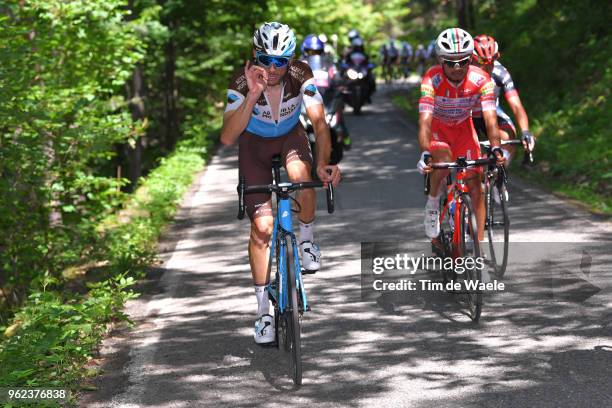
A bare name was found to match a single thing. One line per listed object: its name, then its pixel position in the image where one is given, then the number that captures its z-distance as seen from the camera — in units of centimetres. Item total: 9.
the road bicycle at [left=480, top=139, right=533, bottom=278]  898
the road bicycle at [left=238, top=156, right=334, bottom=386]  620
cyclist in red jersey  805
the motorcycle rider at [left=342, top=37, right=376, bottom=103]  2931
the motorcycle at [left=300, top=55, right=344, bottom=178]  1550
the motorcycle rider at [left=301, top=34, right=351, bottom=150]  1551
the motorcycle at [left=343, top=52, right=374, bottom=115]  2920
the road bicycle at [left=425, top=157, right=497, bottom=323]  756
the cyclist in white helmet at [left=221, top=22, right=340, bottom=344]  643
